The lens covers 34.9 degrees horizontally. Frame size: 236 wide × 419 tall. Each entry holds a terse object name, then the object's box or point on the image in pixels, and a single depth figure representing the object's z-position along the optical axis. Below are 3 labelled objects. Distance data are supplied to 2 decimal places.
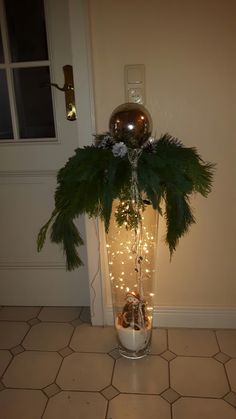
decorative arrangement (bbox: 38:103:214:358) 1.23
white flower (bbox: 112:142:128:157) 1.24
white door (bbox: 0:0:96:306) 1.69
